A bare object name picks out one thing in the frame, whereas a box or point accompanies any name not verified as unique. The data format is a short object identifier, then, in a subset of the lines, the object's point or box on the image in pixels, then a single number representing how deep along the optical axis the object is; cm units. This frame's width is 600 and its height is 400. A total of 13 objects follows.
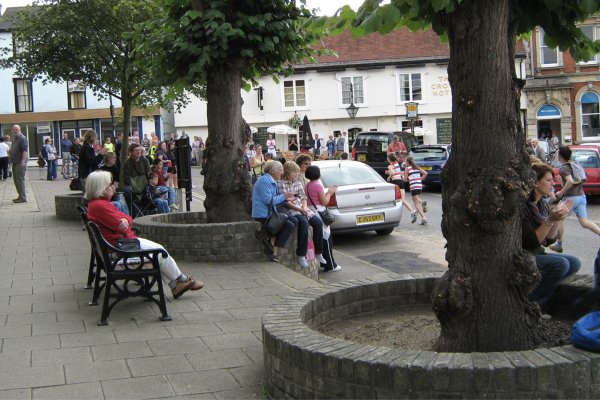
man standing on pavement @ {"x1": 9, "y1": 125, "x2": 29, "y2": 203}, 1861
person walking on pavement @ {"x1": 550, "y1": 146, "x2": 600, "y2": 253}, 1297
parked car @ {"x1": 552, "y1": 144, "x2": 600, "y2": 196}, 1989
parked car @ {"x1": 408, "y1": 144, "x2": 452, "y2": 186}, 2477
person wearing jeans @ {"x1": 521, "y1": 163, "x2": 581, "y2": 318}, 555
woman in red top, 720
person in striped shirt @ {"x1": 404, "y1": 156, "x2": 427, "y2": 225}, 1631
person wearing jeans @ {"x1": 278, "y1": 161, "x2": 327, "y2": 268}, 1008
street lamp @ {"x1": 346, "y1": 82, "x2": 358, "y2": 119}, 4759
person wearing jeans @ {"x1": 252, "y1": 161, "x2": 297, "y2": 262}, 992
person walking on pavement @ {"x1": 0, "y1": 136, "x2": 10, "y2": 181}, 2847
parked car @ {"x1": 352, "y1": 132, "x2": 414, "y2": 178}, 2986
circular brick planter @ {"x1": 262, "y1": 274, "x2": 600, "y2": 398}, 373
